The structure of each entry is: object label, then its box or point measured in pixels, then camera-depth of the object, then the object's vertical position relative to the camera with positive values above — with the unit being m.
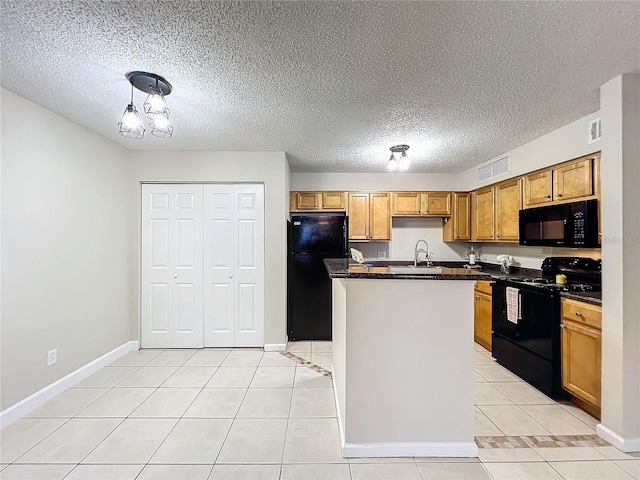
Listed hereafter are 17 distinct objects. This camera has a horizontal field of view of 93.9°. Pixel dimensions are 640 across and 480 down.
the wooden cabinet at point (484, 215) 3.95 +0.35
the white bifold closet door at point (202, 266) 3.66 -0.31
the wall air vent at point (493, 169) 3.64 +0.92
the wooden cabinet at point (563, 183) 2.52 +0.54
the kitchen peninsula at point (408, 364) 1.84 -0.77
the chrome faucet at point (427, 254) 4.68 -0.22
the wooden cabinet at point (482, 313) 3.51 -0.89
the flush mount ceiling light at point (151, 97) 1.93 +0.96
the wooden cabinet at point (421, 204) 4.55 +0.55
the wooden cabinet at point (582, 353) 2.12 -0.85
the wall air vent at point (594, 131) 2.43 +0.90
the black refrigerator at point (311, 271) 3.96 -0.41
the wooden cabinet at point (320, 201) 4.50 +0.59
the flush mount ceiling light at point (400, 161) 3.15 +0.84
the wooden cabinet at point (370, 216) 4.49 +0.37
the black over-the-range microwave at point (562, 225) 2.50 +0.14
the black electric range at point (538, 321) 2.48 -0.75
